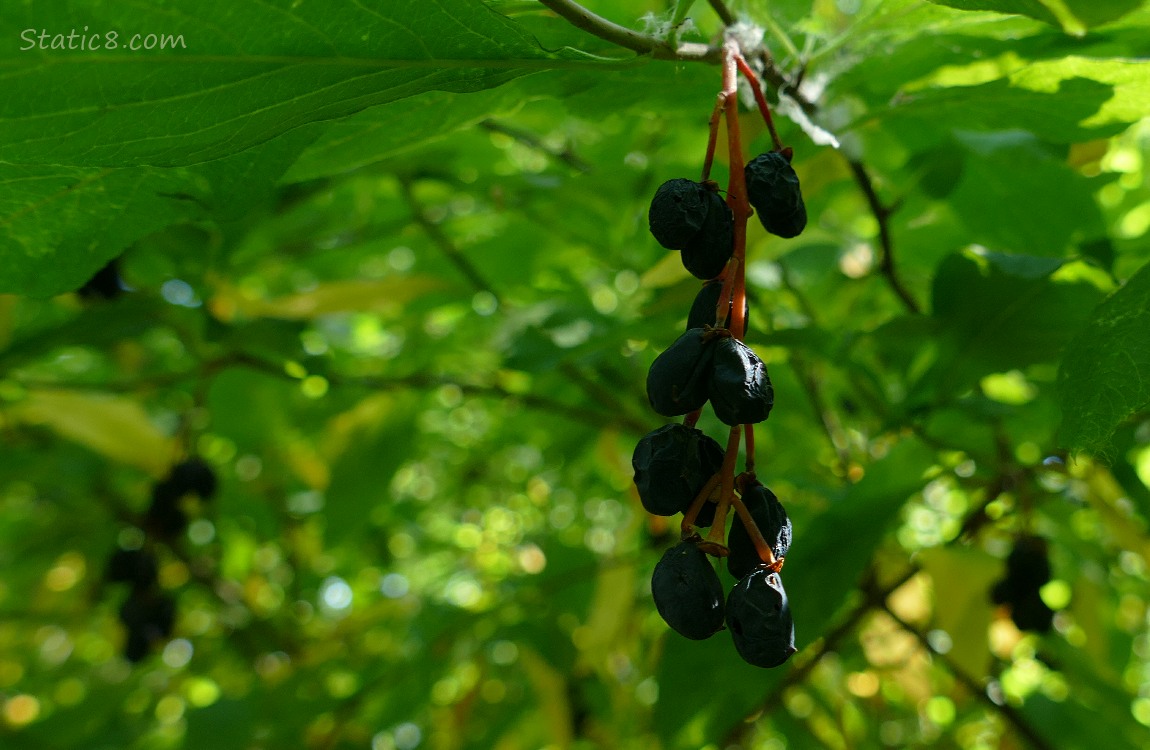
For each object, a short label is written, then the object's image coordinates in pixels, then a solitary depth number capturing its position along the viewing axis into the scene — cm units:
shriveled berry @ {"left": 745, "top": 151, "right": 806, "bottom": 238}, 19
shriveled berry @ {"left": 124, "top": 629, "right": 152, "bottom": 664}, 46
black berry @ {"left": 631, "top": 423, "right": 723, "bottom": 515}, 18
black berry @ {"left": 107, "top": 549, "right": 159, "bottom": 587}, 46
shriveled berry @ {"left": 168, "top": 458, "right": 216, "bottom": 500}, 42
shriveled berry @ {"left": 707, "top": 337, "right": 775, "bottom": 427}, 17
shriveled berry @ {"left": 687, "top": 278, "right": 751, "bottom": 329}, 18
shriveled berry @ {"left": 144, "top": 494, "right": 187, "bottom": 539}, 43
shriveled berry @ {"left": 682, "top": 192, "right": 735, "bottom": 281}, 18
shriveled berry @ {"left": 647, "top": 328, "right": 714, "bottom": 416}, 18
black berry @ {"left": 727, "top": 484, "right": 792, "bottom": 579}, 18
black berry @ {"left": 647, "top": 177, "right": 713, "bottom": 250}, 18
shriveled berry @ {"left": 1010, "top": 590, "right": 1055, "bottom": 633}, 30
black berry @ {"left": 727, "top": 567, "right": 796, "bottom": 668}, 17
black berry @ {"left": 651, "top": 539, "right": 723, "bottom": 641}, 17
